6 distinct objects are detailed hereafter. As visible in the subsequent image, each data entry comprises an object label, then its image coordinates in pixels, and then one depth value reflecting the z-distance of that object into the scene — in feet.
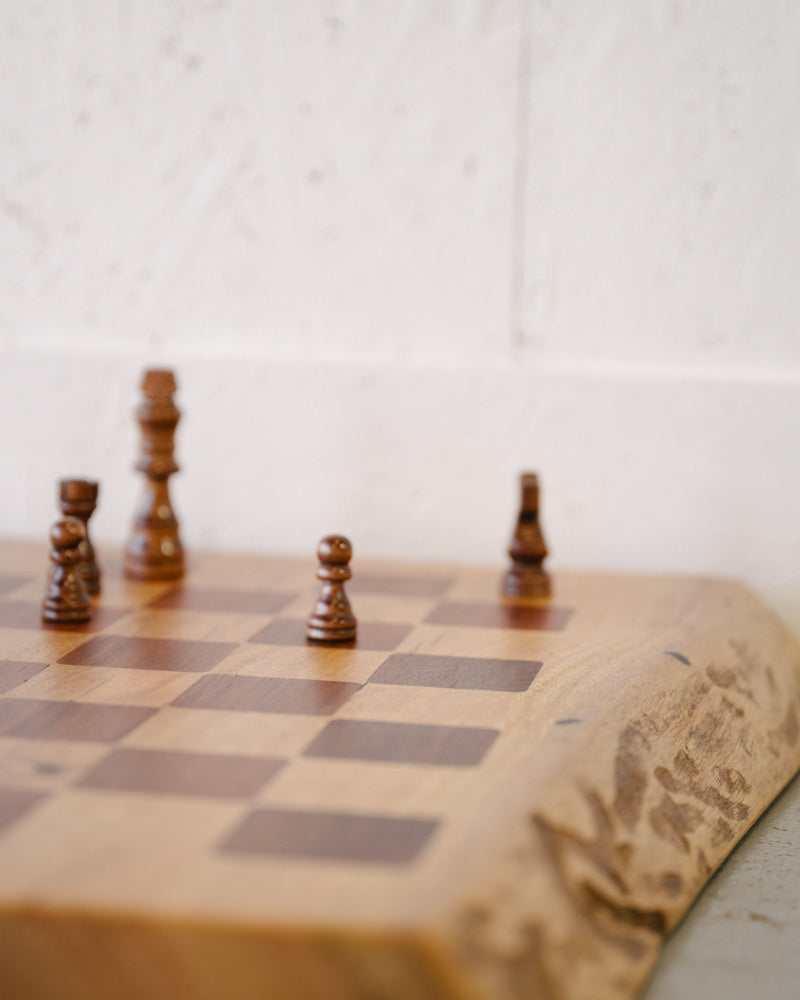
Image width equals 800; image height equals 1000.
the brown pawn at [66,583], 3.08
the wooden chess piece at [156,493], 3.35
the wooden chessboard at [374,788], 2.34
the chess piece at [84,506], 3.23
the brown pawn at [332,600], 3.01
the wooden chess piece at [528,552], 3.30
